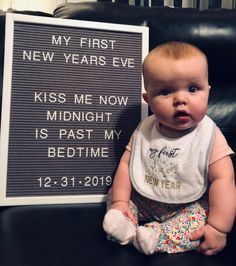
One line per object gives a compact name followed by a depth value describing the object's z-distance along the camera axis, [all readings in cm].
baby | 75
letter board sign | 101
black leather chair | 70
